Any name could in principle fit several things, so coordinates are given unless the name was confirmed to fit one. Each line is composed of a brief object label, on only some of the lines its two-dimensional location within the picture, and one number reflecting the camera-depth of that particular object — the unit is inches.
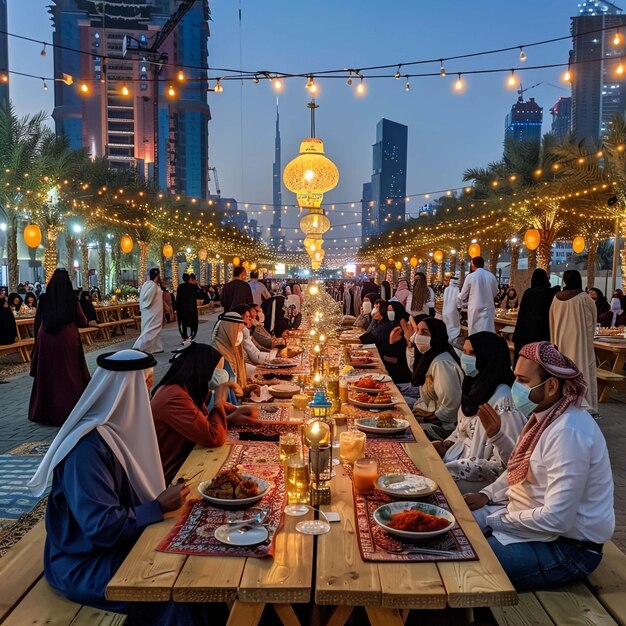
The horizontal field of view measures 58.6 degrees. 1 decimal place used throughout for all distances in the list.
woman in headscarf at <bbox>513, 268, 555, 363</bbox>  362.0
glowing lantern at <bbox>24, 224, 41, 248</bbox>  559.5
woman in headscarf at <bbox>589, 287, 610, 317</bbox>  580.6
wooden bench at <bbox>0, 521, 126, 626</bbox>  91.8
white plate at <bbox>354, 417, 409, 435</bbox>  151.5
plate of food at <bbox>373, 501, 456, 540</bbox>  90.2
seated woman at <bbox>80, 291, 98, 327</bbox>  537.6
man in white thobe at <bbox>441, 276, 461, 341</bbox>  434.0
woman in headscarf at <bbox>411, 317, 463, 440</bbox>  210.7
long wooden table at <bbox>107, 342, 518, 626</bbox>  76.3
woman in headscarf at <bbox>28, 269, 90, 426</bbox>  293.1
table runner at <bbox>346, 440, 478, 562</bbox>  85.1
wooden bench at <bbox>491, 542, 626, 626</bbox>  93.8
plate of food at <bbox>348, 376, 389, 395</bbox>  200.2
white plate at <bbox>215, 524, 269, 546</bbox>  88.5
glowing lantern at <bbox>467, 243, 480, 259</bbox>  841.5
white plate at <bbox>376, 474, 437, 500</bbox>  106.7
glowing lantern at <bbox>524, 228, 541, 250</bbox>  626.8
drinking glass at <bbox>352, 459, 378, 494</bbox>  110.6
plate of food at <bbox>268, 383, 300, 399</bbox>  199.5
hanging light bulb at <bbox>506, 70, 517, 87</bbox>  441.5
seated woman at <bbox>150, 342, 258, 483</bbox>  138.9
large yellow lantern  418.6
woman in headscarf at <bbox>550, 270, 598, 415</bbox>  324.8
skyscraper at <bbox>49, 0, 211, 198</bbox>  3137.3
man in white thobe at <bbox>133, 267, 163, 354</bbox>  512.7
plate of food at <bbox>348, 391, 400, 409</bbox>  179.0
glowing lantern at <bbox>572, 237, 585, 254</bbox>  706.2
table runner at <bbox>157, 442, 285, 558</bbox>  87.3
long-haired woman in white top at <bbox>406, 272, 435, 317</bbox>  481.7
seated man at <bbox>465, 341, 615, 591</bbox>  100.7
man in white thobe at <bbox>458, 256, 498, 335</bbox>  398.6
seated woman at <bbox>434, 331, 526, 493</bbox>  142.8
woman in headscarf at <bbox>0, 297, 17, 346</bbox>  459.5
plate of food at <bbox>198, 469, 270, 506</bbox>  102.3
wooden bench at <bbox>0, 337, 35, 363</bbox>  449.9
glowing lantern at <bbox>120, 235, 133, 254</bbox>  749.3
